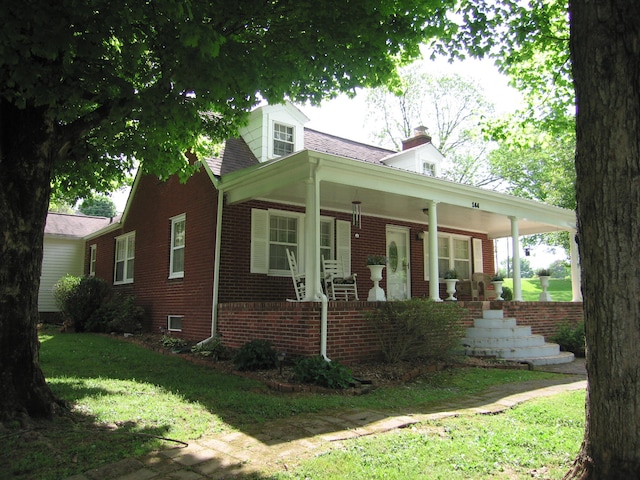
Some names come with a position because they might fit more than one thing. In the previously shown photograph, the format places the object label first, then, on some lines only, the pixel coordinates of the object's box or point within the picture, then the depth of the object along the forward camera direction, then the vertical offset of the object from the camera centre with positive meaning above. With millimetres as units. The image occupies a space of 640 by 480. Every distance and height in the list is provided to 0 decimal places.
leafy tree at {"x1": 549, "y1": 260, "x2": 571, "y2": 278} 66912 +3944
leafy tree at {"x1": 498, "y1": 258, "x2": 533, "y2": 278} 86538 +5546
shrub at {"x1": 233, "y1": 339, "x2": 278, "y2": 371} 7543 -953
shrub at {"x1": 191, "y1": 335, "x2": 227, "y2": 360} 8797 -990
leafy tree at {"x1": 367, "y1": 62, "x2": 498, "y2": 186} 31781 +11812
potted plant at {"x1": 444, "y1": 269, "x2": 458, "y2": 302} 11102 +415
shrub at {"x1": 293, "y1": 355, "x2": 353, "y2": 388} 6539 -1046
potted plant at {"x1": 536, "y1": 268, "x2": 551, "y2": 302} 13514 +630
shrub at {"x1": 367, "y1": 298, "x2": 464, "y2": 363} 8219 -536
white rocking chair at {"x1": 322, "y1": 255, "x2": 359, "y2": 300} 10477 +377
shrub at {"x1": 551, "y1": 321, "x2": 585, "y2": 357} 10711 -898
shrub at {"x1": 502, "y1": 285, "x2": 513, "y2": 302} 17359 +157
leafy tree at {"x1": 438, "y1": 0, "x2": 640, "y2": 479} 2691 +457
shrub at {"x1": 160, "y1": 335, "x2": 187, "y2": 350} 10184 -1014
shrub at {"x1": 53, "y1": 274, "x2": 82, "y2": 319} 14031 +142
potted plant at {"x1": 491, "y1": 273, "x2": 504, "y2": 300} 12671 +427
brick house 8469 +1705
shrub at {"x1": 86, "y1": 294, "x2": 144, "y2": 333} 12719 -572
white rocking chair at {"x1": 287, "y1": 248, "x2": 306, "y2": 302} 9714 +413
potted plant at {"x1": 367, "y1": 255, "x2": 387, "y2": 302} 9039 +474
